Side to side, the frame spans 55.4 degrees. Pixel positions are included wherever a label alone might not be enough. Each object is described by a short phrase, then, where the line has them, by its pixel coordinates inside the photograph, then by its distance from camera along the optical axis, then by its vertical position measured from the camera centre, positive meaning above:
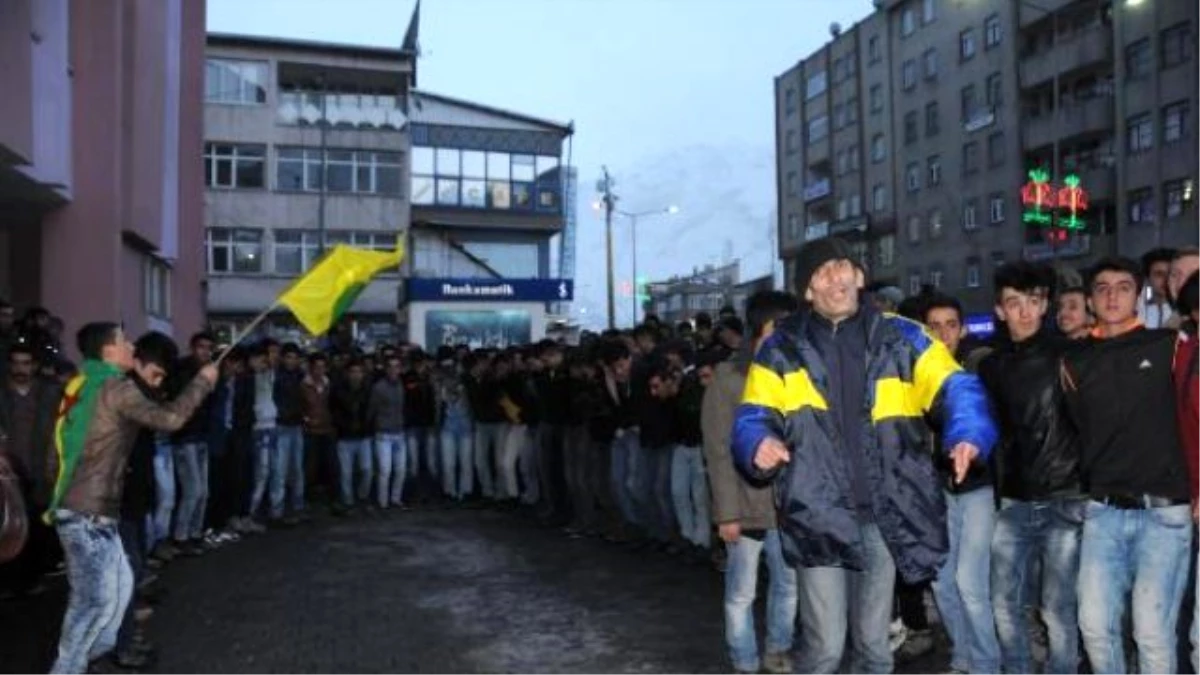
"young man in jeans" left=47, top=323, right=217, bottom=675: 6.18 -0.64
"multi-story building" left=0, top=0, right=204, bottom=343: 12.45 +2.55
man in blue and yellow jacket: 4.15 -0.34
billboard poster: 27.72 +0.73
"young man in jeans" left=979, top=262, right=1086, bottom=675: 5.32 -0.60
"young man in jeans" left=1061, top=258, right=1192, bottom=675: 4.80 -0.61
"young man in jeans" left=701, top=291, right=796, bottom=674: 6.21 -0.93
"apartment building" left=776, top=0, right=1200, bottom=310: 43.00 +10.17
